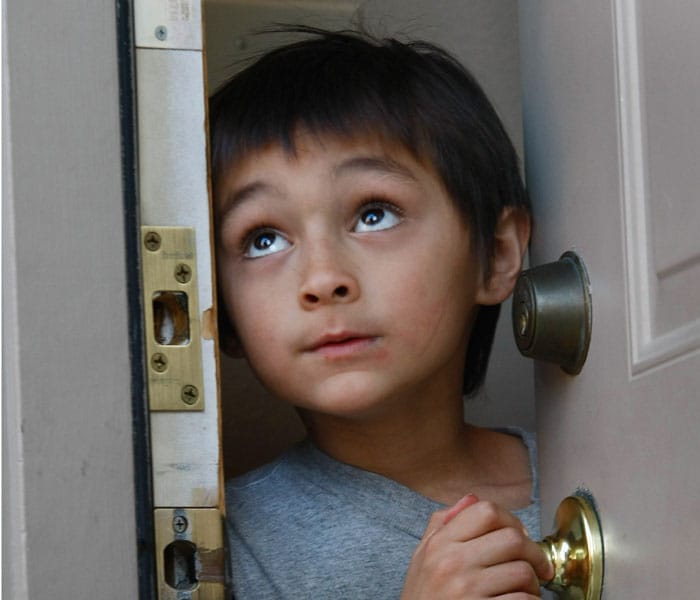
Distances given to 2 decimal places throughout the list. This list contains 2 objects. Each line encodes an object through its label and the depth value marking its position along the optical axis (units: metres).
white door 1.28
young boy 1.55
